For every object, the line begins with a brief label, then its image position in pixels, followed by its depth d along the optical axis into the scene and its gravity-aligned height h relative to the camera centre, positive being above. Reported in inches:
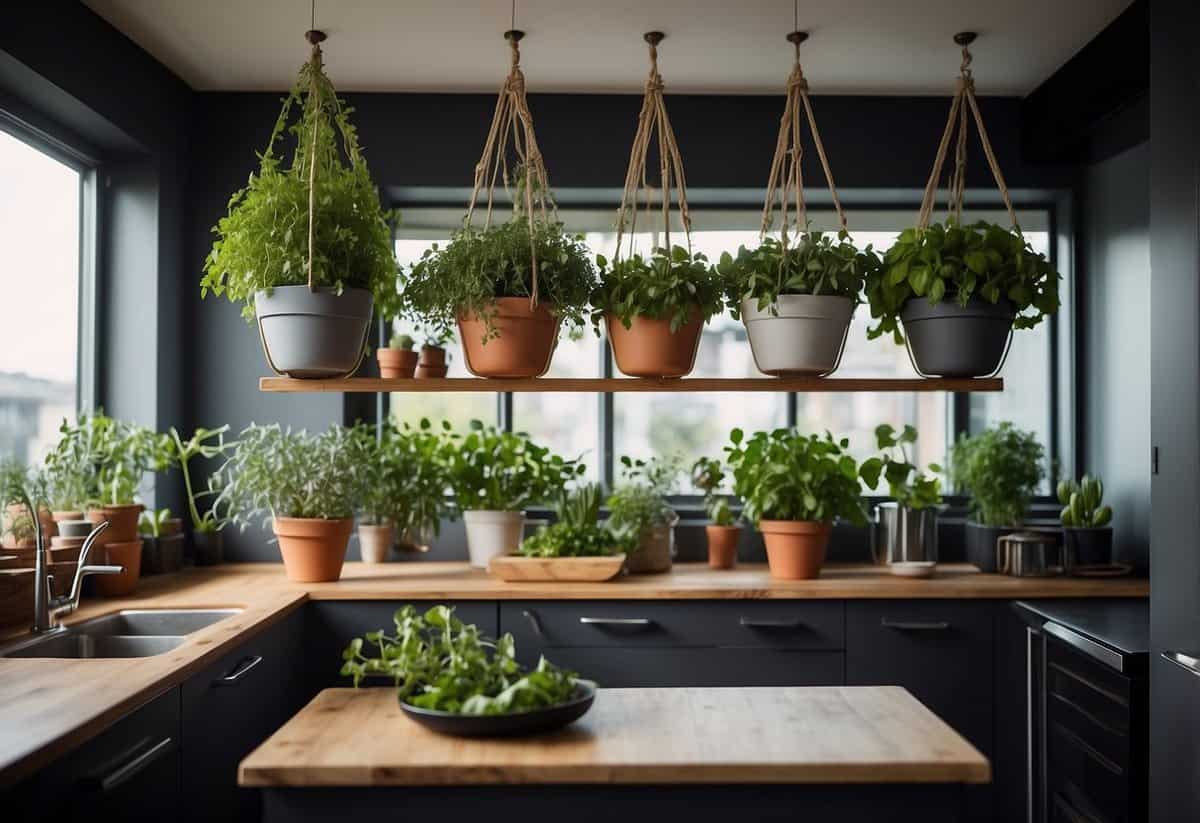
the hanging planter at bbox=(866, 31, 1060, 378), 91.9 +12.0
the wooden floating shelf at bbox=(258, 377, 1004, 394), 100.0 +4.1
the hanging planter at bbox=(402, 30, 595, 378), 95.3 +12.9
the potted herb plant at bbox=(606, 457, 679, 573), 147.1 -14.1
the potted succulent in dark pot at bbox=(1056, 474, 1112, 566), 148.3 -14.0
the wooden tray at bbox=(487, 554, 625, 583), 136.5 -18.8
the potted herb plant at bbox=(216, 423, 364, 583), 137.1 -9.4
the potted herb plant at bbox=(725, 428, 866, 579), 142.2 -10.2
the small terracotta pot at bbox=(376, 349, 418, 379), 126.1 +7.5
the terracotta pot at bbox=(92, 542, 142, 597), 127.1 -18.3
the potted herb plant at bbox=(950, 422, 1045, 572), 150.6 -8.1
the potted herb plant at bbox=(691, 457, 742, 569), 152.9 -14.0
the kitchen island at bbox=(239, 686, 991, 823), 68.4 -22.8
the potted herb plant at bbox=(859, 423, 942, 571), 149.3 -12.7
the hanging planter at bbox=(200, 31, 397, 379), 93.5 +15.5
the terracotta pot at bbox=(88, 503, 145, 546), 130.1 -12.3
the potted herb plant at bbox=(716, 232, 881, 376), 94.7 +11.6
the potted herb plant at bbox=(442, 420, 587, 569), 151.3 -8.8
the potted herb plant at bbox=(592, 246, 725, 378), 97.0 +11.1
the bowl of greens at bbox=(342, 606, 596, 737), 72.8 -19.0
